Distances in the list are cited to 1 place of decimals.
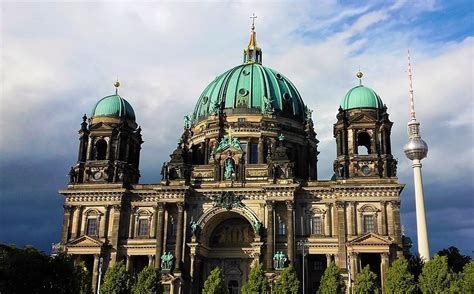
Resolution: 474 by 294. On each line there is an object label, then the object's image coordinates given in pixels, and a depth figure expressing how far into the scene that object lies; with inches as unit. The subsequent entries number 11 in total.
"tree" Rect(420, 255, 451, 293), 2119.8
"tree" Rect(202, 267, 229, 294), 2242.9
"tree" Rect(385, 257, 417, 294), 2164.1
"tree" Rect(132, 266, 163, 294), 2294.5
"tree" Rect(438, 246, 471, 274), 3275.1
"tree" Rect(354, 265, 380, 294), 2203.5
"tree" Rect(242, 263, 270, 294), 2240.4
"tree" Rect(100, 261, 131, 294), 2234.3
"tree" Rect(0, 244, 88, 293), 1815.9
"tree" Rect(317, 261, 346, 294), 2231.8
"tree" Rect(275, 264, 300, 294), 2245.3
